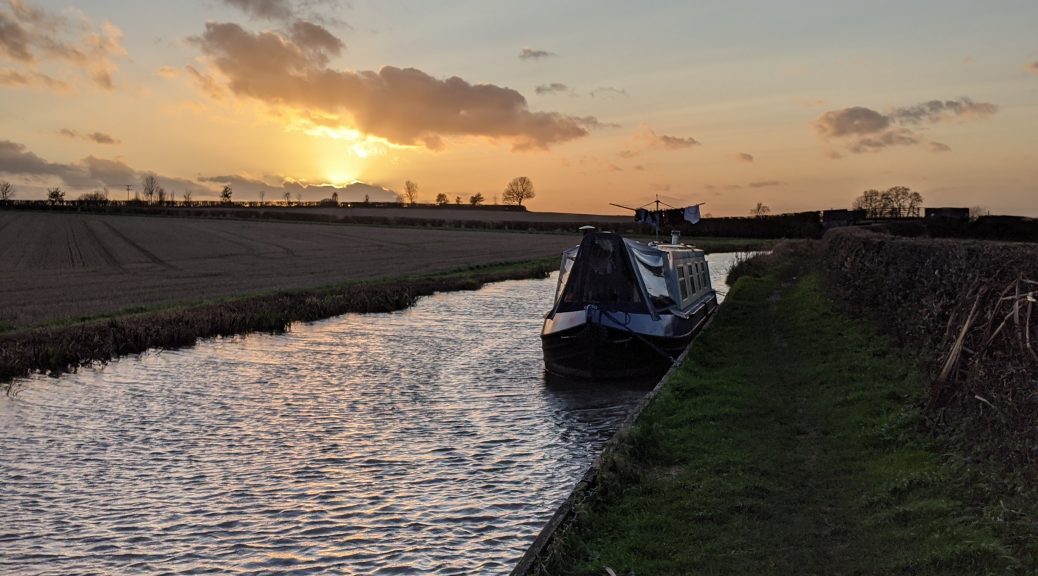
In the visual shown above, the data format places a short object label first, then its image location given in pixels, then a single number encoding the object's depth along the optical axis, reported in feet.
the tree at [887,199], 392.31
